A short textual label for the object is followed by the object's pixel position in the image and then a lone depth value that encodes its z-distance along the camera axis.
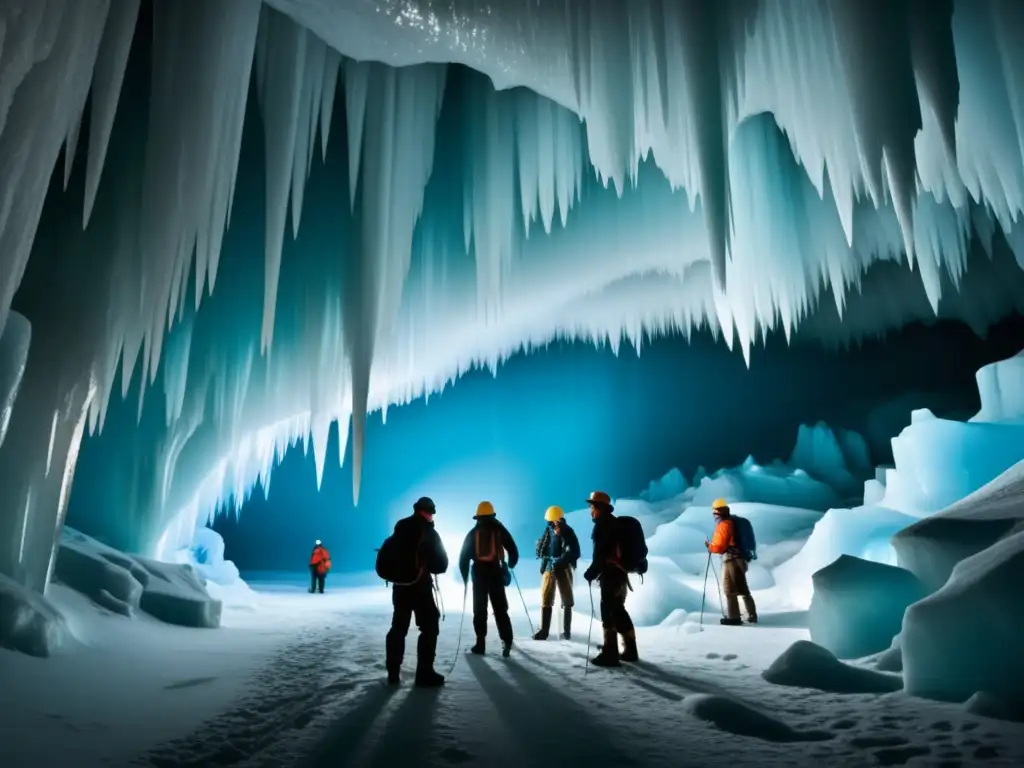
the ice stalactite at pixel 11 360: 5.00
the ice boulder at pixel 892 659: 4.33
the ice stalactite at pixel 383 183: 7.88
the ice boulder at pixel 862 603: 4.93
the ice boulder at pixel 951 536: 4.82
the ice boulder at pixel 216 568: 11.89
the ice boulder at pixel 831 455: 26.42
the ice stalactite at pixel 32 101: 3.26
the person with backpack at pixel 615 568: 4.81
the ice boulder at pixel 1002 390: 13.24
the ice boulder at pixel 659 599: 8.12
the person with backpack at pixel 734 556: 6.96
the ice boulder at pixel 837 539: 9.55
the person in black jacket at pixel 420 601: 4.21
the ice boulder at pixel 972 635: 3.23
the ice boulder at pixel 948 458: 10.76
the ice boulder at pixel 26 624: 4.20
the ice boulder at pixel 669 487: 29.08
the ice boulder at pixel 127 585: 6.46
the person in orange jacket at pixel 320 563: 14.80
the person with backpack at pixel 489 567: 5.46
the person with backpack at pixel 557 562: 6.30
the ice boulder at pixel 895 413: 25.53
